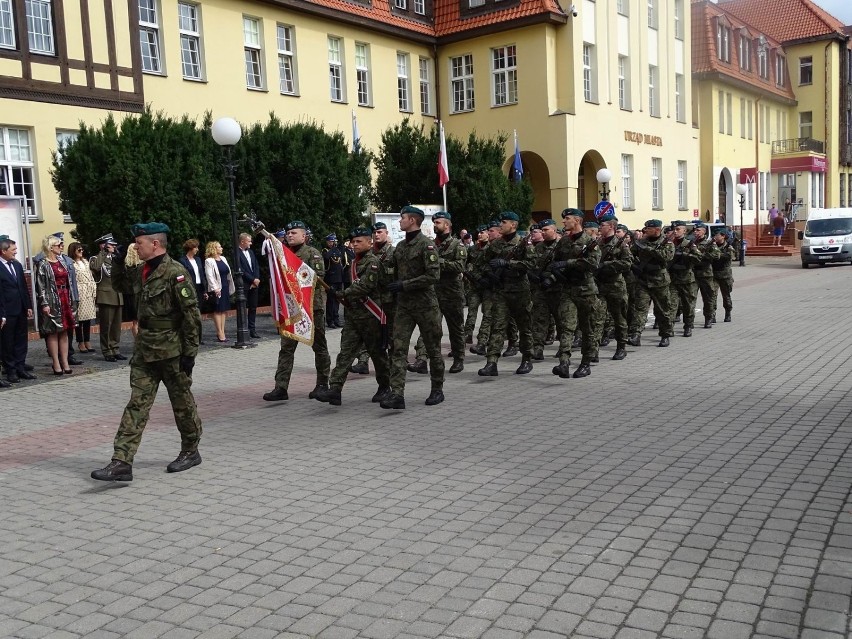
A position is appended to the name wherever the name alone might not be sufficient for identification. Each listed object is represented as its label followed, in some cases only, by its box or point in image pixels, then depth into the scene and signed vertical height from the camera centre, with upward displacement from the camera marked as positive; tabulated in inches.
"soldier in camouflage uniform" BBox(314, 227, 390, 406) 362.0 -36.2
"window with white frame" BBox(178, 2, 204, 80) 910.4 +206.8
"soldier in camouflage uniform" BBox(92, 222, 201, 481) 264.5 -29.4
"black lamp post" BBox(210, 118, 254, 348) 571.5 +32.8
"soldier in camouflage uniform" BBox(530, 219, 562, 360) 431.8 -30.5
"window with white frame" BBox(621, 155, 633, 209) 1384.4 +57.5
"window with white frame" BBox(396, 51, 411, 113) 1218.6 +203.4
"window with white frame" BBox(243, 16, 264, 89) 989.2 +208.7
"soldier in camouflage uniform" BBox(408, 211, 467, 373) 433.1 -28.9
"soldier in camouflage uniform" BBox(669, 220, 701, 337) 579.8 -38.3
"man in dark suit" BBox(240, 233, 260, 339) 640.4 -28.3
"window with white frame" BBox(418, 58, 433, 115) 1277.1 +203.6
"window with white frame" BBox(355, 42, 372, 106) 1139.3 +203.3
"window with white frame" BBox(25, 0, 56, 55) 738.2 +186.2
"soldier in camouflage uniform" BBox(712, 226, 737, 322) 628.7 -36.7
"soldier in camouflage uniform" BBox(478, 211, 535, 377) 429.1 -31.4
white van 1323.8 -45.0
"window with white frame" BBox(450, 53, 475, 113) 1282.0 +209.3
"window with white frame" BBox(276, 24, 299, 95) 1028.5 +205.2
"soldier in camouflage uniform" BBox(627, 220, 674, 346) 536.4 -33.5
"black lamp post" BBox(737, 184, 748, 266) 1608.0 +40.2
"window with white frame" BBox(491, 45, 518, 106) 1243.8 +211.2
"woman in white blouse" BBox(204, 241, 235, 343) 601.0 -29.2
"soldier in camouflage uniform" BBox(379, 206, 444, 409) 357.1 -28.5
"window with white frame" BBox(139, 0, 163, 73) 858.8 +202.7
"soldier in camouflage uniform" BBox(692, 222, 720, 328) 611.3 -33.2
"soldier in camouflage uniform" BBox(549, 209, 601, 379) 416.5 -28.5
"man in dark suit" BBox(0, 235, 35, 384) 453.1 -32.6
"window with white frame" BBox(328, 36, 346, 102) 1094.4 +203.0
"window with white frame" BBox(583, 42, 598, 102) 1263.5 +209.5
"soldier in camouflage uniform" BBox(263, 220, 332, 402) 387.2 -47.8
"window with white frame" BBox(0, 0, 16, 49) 721.0 +182.7
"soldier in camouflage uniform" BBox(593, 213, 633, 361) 481.4 -31.1
